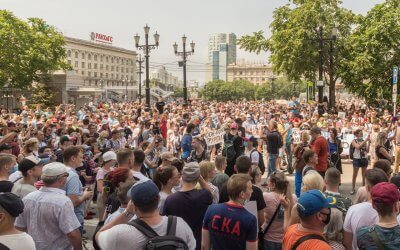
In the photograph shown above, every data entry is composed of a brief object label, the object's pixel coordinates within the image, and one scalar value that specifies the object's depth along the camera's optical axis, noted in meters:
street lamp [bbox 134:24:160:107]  27.55
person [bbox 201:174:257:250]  4.15
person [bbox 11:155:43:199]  5.48
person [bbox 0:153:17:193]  5.52
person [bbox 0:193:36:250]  3.41
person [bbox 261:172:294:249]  5.27
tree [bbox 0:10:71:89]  46.88
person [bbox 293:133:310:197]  9.56
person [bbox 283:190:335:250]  3.28
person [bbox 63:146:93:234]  5.62
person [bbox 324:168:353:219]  4.98
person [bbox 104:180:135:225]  4.21
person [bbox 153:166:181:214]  5.26
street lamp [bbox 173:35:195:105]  31.39
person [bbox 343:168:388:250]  4.43
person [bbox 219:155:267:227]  5.15
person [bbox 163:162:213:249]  4.94
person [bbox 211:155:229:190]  6.27
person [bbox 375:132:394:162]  10.95
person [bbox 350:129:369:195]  11.53
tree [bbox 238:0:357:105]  36.69
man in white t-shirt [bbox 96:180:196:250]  3.35
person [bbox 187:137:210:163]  10.76
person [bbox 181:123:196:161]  12.22
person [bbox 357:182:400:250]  3.54
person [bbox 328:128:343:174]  11.46
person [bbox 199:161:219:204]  6.06
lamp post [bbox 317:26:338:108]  26.12
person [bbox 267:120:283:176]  12.80
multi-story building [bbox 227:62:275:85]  199.50
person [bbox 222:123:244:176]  10.54
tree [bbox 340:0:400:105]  33.19
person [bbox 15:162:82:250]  4.41
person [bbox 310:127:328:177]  9.96
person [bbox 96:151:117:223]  7.19
